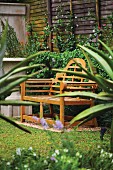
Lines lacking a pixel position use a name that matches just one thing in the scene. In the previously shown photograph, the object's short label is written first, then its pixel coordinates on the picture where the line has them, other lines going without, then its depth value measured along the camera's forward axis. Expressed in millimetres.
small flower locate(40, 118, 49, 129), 4984
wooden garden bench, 9188
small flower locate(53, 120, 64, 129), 4787
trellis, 12773
